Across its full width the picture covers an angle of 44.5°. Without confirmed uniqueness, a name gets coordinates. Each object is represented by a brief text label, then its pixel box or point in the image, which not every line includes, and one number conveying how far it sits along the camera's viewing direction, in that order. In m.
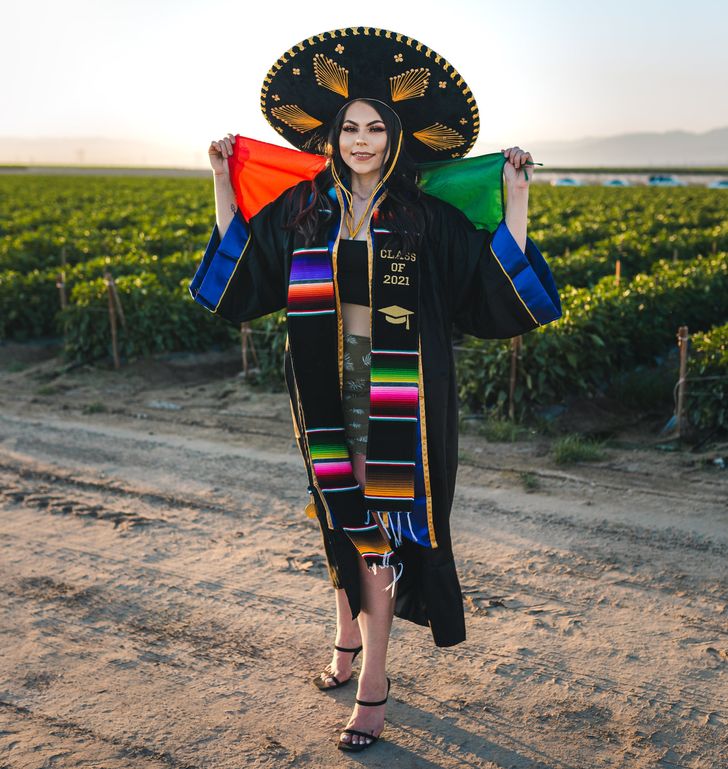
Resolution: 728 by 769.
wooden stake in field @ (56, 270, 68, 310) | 9.74
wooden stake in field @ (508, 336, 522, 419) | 6.84
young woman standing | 2.83
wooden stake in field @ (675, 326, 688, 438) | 6.32
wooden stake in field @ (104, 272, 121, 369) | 8.78
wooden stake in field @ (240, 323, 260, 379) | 8.19
